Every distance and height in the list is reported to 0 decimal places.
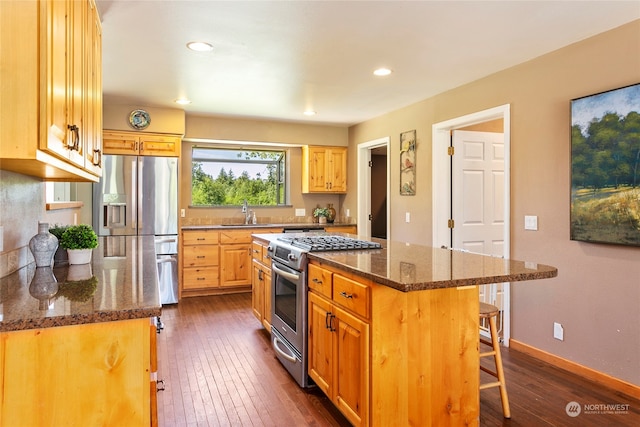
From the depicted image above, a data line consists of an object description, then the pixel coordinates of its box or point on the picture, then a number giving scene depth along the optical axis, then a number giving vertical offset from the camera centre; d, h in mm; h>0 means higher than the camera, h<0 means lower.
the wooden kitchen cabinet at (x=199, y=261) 5125 -638
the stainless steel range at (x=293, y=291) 2598 -563
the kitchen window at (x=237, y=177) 5863 +512
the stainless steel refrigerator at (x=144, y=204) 4648 +77
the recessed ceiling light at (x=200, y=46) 2917 +1197
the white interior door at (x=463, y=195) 4219 +174
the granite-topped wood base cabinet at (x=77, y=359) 1139 -436
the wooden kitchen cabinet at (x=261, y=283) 3434 -649
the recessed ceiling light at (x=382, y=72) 3492 +1221
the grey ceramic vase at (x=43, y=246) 1900 -166
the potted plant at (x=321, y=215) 6180 -56
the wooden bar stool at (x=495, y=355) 2262 -811
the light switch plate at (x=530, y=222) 3189 -80
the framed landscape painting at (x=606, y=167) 2490 +292
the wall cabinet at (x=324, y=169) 6074 +632
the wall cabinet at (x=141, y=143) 4742 +802
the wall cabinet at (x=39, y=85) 1108 +366
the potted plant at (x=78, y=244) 2041 -167
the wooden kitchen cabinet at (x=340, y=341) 1899 -684
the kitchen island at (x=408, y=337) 1831 -603
